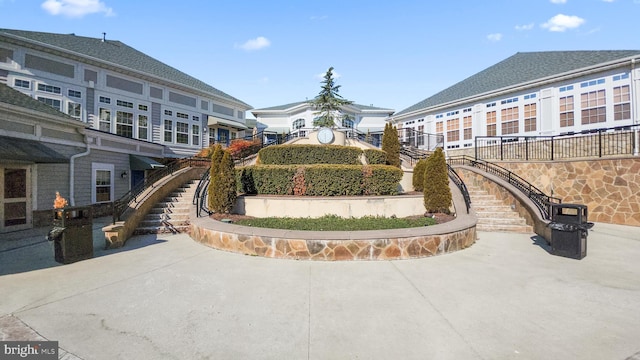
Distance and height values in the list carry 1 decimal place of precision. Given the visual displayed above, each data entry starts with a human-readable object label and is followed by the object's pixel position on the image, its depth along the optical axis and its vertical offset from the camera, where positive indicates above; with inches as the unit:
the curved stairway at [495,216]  391.9 -53.5
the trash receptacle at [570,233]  265.3 -52.3
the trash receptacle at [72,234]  256.5 -49.9
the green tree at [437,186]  380.5 -5.9
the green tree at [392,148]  547.5 +70.4
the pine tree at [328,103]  1106.7 +329.1
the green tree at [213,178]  375.6 +6.6
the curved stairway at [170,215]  393.1 -50.7
